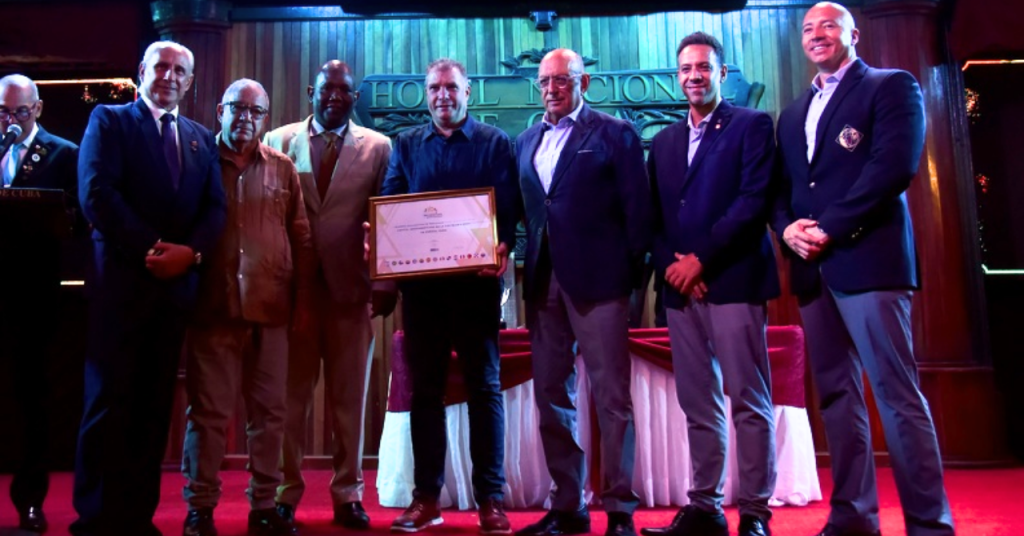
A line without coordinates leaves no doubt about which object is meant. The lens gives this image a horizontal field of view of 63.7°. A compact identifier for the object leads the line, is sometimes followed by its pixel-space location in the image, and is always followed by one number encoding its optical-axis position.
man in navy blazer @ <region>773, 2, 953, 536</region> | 2.28
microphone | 3.06
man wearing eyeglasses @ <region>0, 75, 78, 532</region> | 2.94
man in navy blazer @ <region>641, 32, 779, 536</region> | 2.48
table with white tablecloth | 3.33
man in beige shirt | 2.73
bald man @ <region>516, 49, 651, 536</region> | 2.65
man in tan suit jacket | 3.00
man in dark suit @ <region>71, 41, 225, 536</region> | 2.49
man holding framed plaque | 2.80
